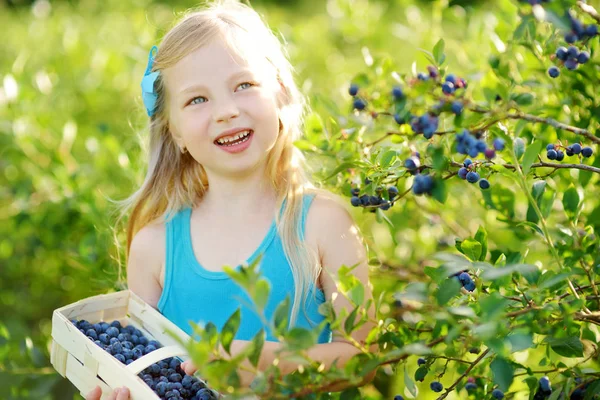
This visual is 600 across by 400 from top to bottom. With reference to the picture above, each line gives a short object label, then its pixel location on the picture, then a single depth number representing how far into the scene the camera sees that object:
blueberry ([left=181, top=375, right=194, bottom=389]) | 1.40
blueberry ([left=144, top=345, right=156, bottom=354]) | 1.44
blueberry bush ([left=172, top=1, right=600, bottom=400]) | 1.23
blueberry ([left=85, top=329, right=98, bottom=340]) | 1.46
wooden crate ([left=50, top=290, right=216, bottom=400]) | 1.37
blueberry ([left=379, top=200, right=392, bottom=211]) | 1.39
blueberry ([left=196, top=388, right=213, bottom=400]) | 1.38
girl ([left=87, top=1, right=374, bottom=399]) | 1.50
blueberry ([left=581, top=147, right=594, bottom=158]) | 1.36
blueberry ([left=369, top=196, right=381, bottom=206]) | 1.40
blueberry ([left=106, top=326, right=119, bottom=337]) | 1.47
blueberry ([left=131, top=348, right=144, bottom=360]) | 1.43
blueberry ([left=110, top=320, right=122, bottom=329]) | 1.50
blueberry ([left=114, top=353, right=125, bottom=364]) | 1.41
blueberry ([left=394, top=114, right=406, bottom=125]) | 1.27
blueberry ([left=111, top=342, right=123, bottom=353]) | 1.43
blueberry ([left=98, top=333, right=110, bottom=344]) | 1.46
